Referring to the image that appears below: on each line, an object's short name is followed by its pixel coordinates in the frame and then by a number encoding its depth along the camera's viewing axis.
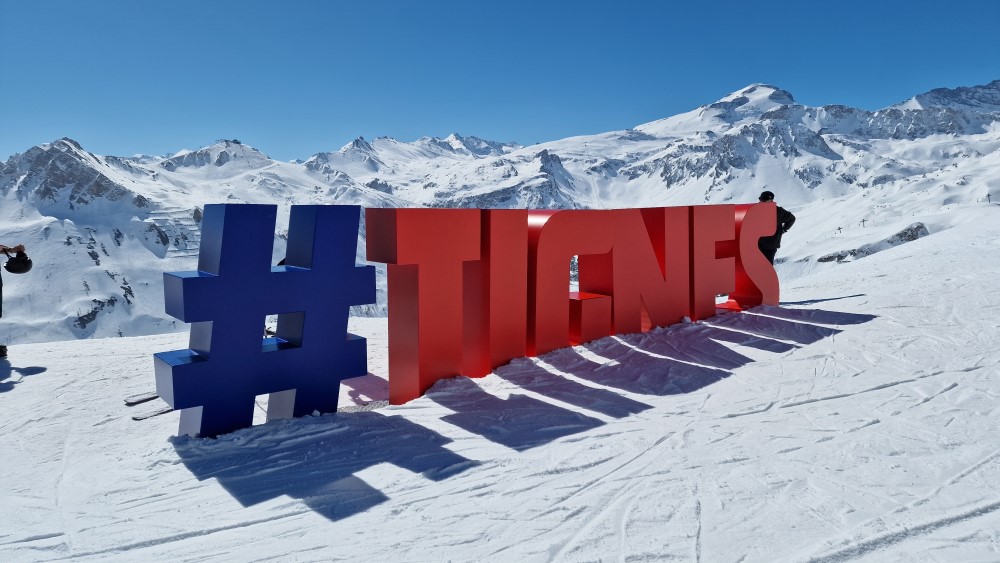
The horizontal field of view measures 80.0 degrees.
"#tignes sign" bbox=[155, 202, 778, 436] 5.00
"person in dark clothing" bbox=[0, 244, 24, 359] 8.43
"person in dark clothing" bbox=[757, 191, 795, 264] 10.76
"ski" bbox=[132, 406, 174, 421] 5.76
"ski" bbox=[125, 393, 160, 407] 6.18
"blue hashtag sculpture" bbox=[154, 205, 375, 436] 4.89
